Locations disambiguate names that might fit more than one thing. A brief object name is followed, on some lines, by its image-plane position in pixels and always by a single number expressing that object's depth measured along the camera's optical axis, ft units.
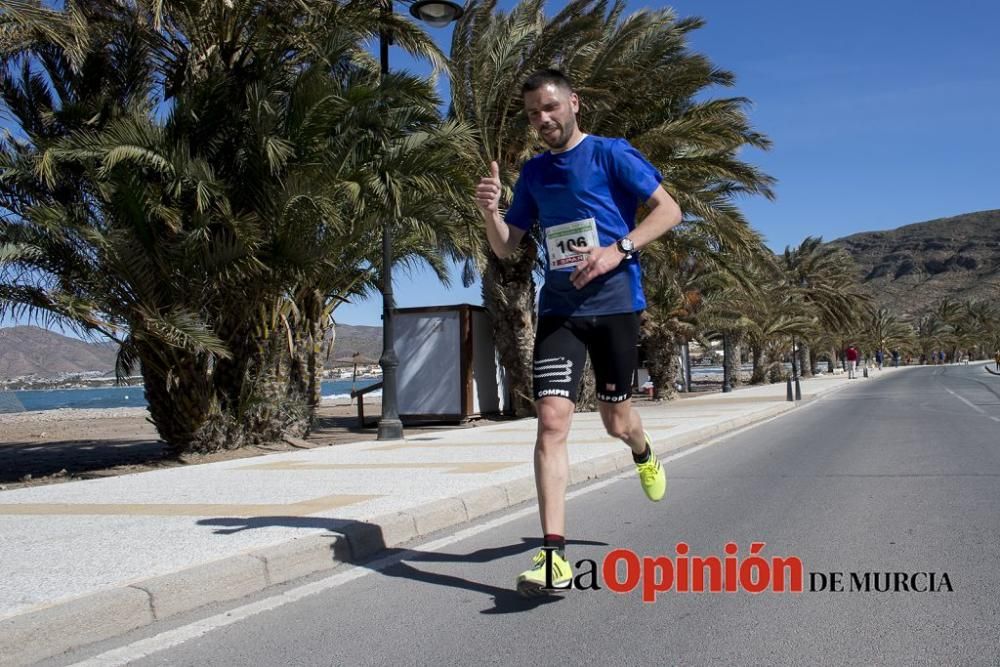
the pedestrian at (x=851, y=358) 143.95
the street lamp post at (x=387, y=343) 41.24
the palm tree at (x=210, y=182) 34.55
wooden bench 58.21
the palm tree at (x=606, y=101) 51.24
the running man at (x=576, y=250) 13.15
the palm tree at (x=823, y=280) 146.72
